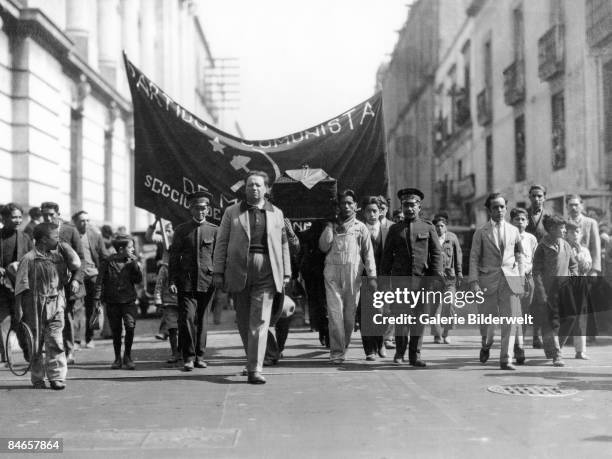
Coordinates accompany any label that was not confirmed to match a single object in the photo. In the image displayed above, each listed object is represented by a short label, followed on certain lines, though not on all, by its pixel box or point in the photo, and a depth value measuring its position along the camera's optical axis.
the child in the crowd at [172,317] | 9.39
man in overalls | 8.98
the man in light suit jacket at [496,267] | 8.61
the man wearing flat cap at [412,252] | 8.84
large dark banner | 9.71
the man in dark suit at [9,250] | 9.16
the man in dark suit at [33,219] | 10.45
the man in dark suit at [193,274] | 8.72
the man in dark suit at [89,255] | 10.61
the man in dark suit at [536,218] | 10.27
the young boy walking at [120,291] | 8.99
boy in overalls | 7.54
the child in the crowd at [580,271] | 9.28
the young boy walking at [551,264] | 9.18
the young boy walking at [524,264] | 8.76
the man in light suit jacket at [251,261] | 7.83
